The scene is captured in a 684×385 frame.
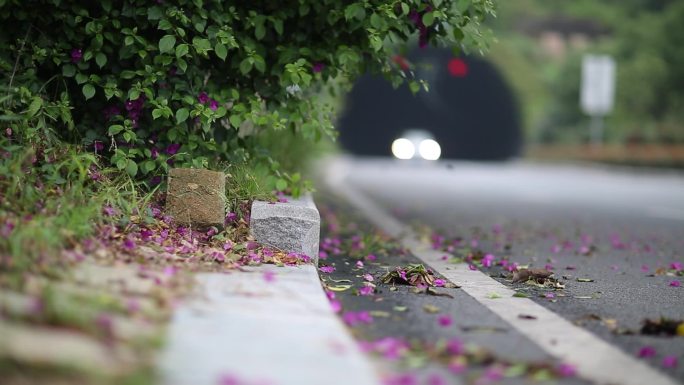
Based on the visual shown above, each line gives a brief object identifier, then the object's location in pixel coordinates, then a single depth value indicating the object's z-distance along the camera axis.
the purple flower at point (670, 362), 7.50
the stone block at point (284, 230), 11.26
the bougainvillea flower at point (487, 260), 13.35
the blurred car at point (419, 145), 55.41
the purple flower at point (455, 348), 7.40
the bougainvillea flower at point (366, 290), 10.22
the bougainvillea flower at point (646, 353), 7.79
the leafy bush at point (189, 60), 11.80
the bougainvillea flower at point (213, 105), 12.37
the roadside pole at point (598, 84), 74.50
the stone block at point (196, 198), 11.34
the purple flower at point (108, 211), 10.34
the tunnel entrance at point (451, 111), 52.87
